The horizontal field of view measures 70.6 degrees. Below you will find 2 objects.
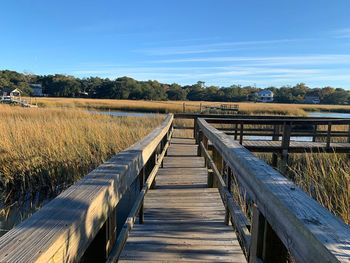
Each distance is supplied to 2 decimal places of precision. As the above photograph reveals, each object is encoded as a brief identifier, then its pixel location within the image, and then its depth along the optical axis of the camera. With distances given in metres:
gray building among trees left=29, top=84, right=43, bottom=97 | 83.31
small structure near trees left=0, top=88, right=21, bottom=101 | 58.34
